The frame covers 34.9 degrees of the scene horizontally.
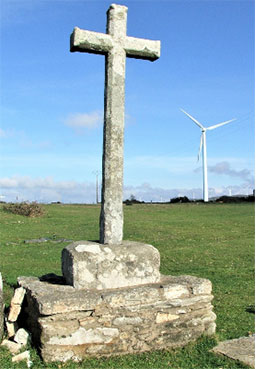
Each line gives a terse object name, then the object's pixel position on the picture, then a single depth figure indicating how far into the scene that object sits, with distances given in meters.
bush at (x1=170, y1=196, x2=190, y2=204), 41.75
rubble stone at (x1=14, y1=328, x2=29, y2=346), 5.80
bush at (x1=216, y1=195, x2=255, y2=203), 39.73
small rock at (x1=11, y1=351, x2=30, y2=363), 5.45
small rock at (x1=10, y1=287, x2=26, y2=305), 6.21
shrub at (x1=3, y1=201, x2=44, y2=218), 25.38
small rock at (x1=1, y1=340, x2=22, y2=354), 5.70
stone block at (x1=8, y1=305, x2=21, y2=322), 6.19
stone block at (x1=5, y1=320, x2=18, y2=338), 6.11
